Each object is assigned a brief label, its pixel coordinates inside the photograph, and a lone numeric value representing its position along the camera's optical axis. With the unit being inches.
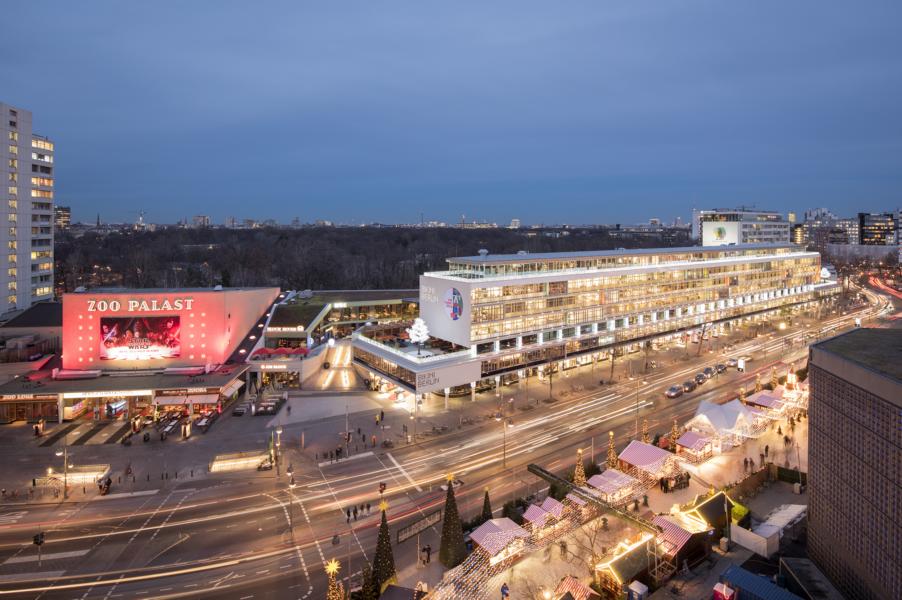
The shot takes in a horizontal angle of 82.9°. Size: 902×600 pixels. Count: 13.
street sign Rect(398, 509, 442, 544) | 1266.0
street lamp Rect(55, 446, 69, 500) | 1497.3
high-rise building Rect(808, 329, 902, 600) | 864.3
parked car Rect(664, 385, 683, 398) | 2279.5
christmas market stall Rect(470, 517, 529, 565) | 1120.8
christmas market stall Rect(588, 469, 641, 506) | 1357.0
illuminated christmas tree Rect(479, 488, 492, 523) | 1256.8
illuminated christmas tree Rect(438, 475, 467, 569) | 1125.1
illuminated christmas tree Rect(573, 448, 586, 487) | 1391.5
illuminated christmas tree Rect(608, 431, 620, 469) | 1496.1
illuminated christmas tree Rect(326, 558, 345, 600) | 887.7
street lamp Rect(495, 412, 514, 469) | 1685.5
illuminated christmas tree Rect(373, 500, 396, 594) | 1019.9
